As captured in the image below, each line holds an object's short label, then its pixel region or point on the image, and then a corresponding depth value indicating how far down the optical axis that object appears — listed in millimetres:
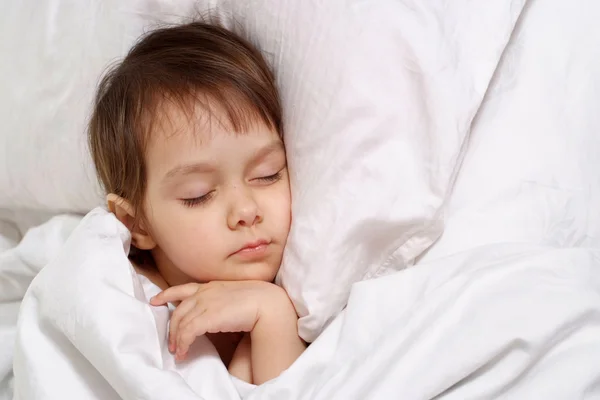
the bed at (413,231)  804
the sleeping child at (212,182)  979
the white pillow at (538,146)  939
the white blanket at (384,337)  788
